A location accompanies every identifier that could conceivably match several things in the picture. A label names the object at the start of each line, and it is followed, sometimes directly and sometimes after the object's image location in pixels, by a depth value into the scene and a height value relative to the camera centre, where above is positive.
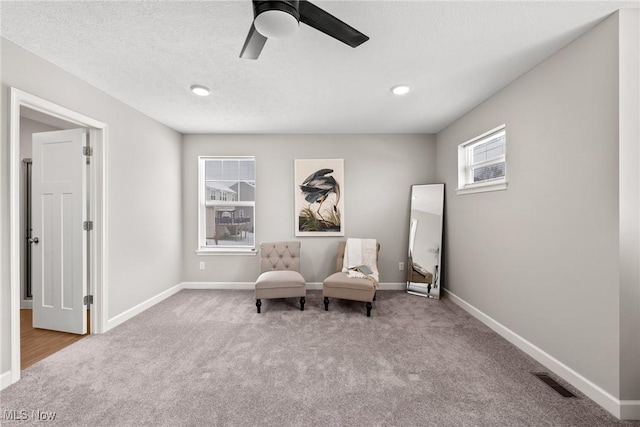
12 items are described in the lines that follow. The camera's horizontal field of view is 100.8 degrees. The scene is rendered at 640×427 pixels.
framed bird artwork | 4.21 +0.24
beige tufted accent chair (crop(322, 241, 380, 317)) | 3.22 -0.95
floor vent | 1.82 -1.24
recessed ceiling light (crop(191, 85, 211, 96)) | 2.63 +1.24
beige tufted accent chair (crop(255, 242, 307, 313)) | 3.30 -0.82
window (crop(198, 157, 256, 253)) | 4.36 +0.17
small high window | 2.80 +0.58
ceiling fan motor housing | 1.23 +0.92
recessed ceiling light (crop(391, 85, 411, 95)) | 2.63 +1.24
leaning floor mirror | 3.83 -0.42
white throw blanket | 3.80 -0.61
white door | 2.67 -0.18
